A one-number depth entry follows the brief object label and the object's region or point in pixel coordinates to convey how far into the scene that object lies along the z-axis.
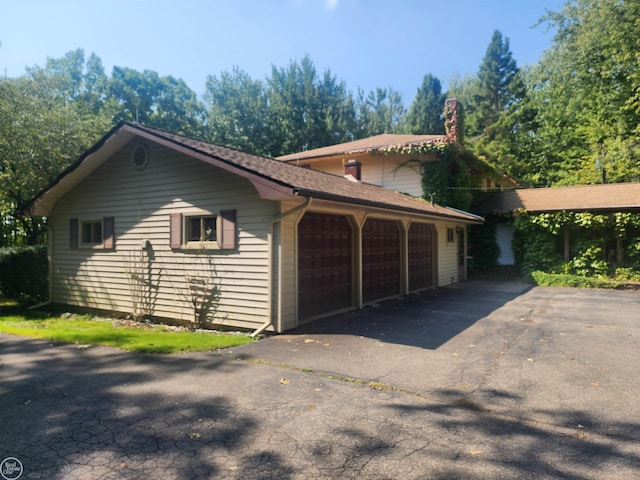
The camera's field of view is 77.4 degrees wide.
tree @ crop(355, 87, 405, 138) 38.22
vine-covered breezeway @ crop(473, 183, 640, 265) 15.97
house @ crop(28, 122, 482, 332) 7.69
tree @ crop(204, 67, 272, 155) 31.78
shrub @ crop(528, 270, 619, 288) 15.35
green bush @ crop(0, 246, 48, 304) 11.35
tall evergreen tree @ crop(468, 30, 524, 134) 35.88
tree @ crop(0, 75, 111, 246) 13.14
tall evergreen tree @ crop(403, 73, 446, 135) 37.06
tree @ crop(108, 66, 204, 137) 35.43
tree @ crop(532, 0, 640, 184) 20.38
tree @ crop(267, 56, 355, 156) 31.56
